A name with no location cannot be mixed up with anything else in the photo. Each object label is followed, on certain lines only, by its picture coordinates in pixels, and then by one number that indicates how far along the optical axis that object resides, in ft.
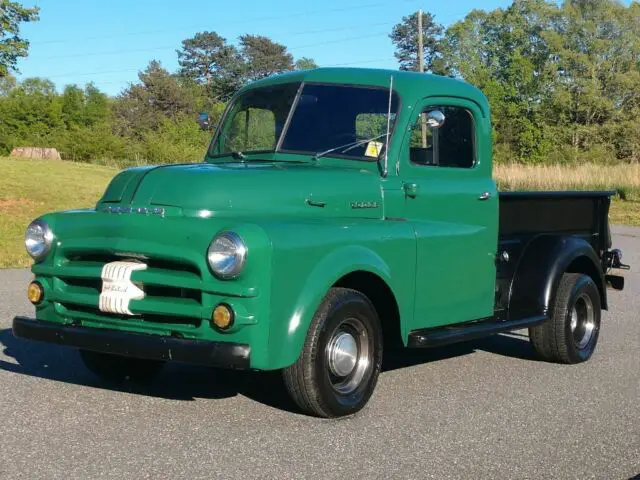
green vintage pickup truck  16.24
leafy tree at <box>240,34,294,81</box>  260.62
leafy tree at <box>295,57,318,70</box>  318.94
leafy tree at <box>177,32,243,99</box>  283.79
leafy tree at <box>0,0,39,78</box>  94.89
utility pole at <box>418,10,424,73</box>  120.83
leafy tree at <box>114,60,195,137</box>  234.99
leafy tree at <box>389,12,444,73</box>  249.75
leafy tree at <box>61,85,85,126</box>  219.20
